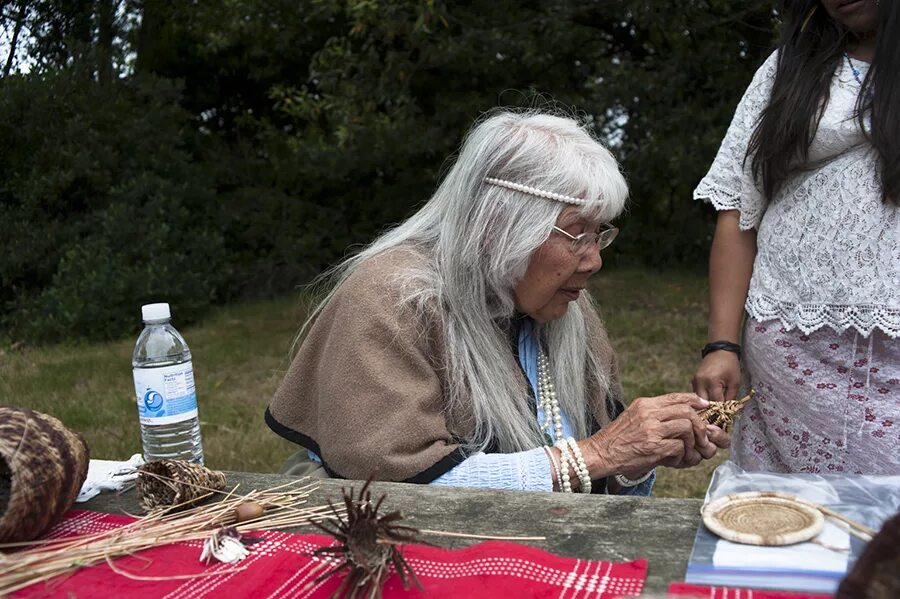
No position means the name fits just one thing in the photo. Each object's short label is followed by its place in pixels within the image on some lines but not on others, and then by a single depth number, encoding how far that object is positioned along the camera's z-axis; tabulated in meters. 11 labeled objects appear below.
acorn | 1.56
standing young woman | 2.00
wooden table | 1.37
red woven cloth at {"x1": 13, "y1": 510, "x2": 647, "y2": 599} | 1.27
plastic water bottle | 1.82
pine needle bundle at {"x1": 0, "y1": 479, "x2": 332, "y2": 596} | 1.38
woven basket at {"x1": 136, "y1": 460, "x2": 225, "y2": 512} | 1.64
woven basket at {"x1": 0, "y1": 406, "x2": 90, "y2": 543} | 1.40
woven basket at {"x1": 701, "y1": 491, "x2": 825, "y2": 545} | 1.28
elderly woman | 1.91
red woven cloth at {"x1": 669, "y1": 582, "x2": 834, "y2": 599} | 1.19
